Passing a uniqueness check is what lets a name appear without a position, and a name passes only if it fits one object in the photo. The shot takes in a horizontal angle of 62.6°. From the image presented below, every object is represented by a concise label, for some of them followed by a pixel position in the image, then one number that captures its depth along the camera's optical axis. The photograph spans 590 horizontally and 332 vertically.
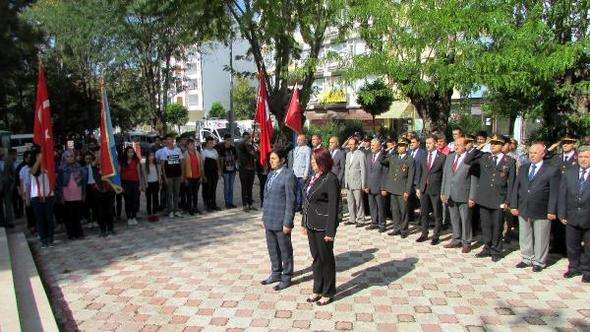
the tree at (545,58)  7.48
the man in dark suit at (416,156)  8.24
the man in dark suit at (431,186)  7.93
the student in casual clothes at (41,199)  8.23
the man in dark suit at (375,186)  8.88
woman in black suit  5.25
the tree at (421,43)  7.95
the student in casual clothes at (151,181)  10.54
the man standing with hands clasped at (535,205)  6.37
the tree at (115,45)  23.50
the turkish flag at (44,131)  7.98
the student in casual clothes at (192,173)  10.87
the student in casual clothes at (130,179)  10.01
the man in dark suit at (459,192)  7.35
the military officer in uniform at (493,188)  6.98
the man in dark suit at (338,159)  9.89
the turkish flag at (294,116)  9.80
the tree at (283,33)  13.16
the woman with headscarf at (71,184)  8.62
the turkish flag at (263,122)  9.16
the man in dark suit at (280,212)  5.77
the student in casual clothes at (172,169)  10.55
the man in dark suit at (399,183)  8.27
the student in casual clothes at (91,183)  9.09
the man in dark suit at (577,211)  5.96
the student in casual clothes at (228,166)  11.65
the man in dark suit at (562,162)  7.03
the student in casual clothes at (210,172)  11.34
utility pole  26.73
